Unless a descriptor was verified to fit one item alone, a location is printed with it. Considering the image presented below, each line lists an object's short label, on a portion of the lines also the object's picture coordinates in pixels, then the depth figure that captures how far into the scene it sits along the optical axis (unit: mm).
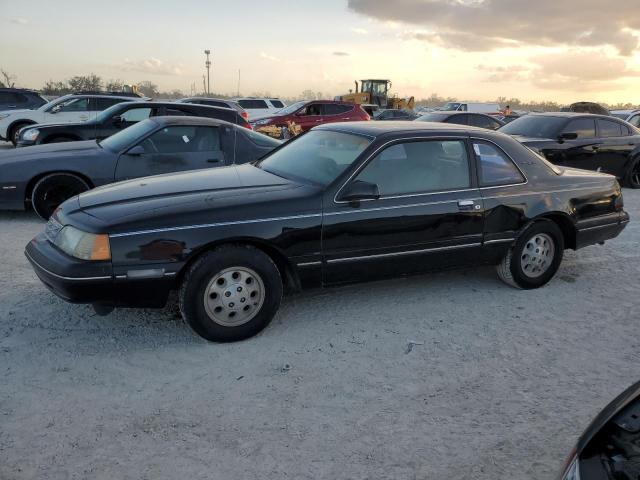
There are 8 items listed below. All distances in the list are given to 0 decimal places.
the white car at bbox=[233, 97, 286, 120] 24250
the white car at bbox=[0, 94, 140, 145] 14492
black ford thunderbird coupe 3441
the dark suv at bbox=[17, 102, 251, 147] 8688
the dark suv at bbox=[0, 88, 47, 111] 17766
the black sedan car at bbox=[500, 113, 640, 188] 9578
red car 18031
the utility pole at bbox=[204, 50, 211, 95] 57750
